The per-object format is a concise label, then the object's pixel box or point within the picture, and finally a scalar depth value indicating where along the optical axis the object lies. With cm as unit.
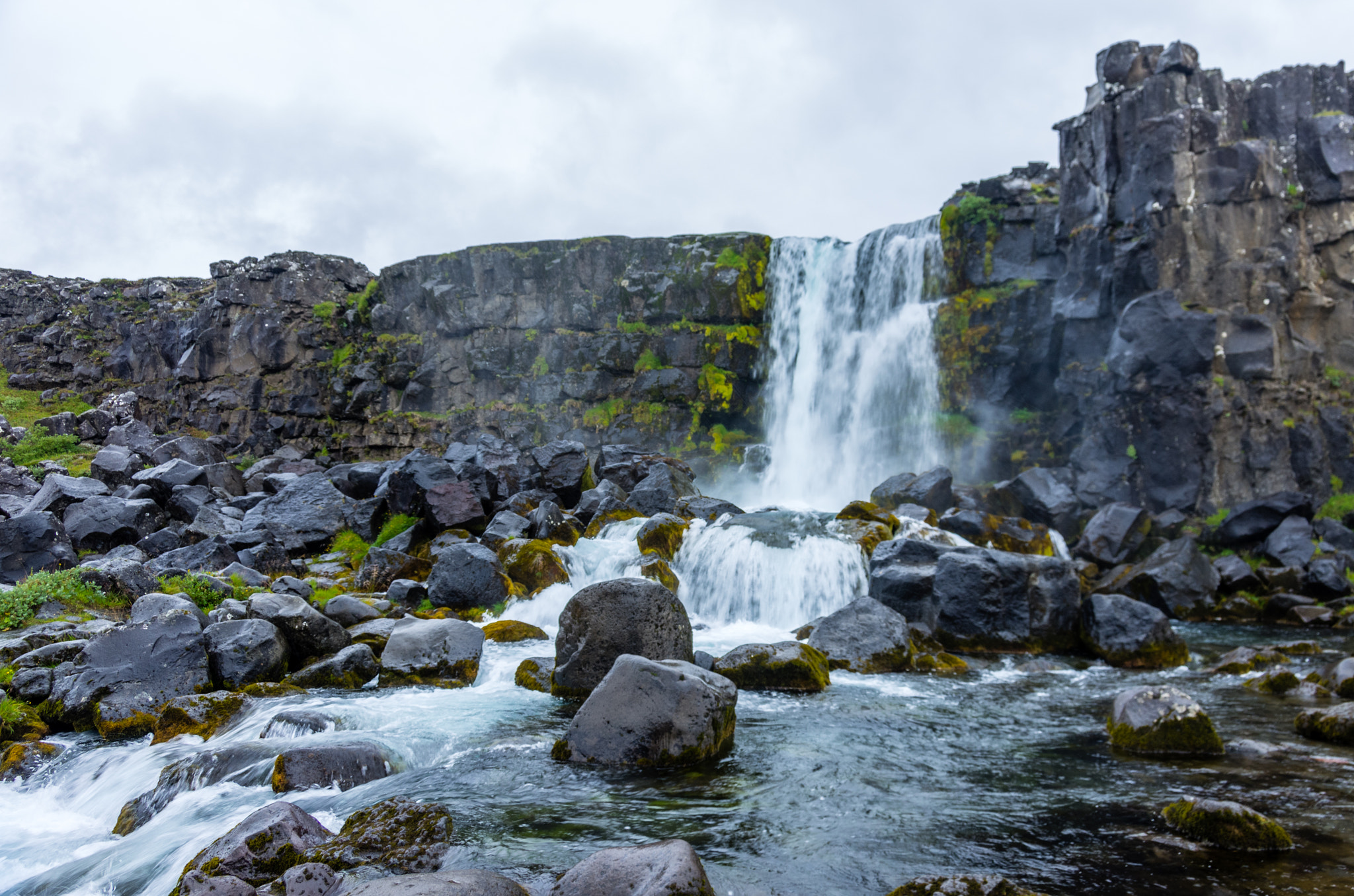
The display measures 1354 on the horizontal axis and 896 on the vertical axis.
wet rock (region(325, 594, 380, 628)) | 1159
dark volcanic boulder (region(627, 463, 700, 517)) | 1920
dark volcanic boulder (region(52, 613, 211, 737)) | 803
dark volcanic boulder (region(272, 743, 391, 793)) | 619
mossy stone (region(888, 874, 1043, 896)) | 392
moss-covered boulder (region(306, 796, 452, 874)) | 480
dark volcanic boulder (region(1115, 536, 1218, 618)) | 1505
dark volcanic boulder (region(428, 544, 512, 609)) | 1353
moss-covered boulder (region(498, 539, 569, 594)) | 1441
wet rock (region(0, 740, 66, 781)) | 696
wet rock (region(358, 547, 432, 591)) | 1477
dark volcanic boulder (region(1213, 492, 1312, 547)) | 1834
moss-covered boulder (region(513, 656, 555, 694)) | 966
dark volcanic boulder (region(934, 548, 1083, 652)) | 1207
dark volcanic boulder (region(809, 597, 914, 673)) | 1100
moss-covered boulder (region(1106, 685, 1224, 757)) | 682
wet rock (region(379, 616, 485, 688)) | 986
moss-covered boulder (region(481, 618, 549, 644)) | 1215
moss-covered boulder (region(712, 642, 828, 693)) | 968
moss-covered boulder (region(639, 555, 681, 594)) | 1449
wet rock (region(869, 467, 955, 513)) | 1989
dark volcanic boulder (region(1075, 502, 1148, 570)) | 1803
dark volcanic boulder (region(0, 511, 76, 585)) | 1363
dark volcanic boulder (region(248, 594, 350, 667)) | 1013
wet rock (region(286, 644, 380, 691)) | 947
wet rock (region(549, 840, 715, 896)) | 402
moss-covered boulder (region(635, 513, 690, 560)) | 1602
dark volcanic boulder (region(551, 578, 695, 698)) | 897
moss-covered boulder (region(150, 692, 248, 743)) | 762
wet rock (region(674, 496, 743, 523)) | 1820
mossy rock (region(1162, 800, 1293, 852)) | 474
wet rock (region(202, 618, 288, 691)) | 906
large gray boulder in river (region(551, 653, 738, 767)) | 661
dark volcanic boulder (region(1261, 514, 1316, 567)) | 1711
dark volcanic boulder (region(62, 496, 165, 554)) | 1561
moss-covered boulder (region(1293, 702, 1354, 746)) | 700
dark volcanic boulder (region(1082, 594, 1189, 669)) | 1131
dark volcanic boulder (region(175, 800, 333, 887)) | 459
